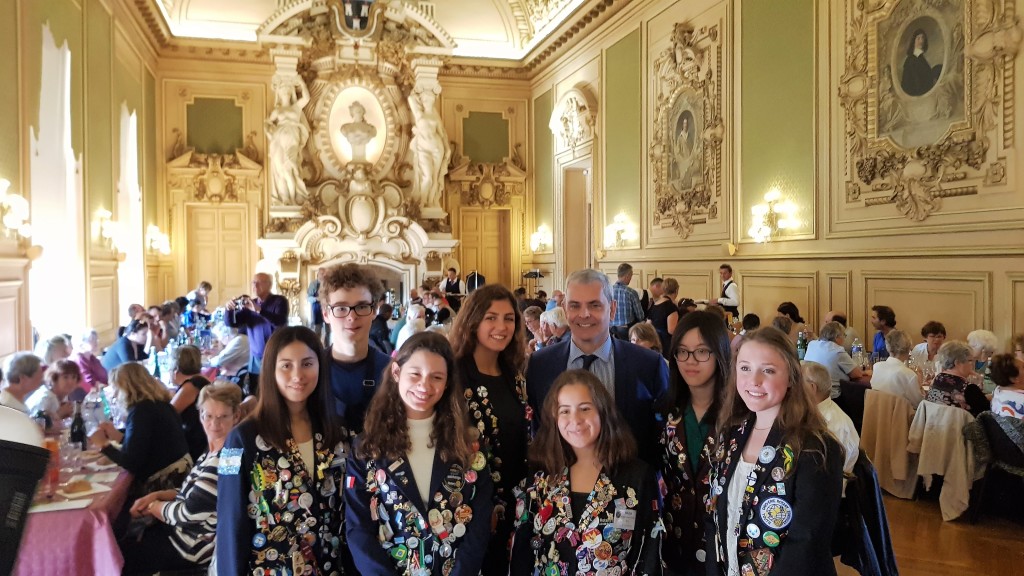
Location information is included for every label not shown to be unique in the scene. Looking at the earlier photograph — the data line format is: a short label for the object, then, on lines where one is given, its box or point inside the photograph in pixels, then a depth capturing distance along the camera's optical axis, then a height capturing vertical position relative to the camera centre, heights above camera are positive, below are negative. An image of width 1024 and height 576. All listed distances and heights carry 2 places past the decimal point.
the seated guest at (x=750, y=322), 6.85 -0.46
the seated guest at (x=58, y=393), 4.27 -0.71
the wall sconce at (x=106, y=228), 10.48 +0.84
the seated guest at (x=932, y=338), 6.12 -0.56
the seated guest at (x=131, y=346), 6.57 -0.63
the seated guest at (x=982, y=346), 5.93 -0.63
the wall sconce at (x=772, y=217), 8.93 +0.78
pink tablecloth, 2.99 -1.15
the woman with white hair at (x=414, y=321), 6.27 -0.39
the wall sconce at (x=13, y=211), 6.98 +0.73
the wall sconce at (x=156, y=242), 14.51 +0.83
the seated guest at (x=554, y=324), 5.23 -0.35
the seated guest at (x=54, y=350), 5.59 -0.56
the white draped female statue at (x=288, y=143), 15.05 +2.99
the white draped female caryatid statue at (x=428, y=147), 15.77 +3.02
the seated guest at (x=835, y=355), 5.85 -0.68
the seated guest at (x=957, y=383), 4.73 -0.75
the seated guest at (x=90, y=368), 6.11 -0.78
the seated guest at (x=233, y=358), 6.22 -0.70
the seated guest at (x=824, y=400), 3.74 -0.70
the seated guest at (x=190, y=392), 4.19 -0.70
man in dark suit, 2.68 -0.34
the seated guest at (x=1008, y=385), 4.42 -0.72
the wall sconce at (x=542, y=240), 16.28 +0.90
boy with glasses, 2.64 -0.24
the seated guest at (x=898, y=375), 5.11 -0.75
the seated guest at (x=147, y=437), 3.54 -0.81
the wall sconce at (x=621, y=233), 12.62 +0.83
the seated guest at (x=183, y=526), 2.89 -1.07
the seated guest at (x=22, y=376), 4.40 -0.60
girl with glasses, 2.35 -0.52
